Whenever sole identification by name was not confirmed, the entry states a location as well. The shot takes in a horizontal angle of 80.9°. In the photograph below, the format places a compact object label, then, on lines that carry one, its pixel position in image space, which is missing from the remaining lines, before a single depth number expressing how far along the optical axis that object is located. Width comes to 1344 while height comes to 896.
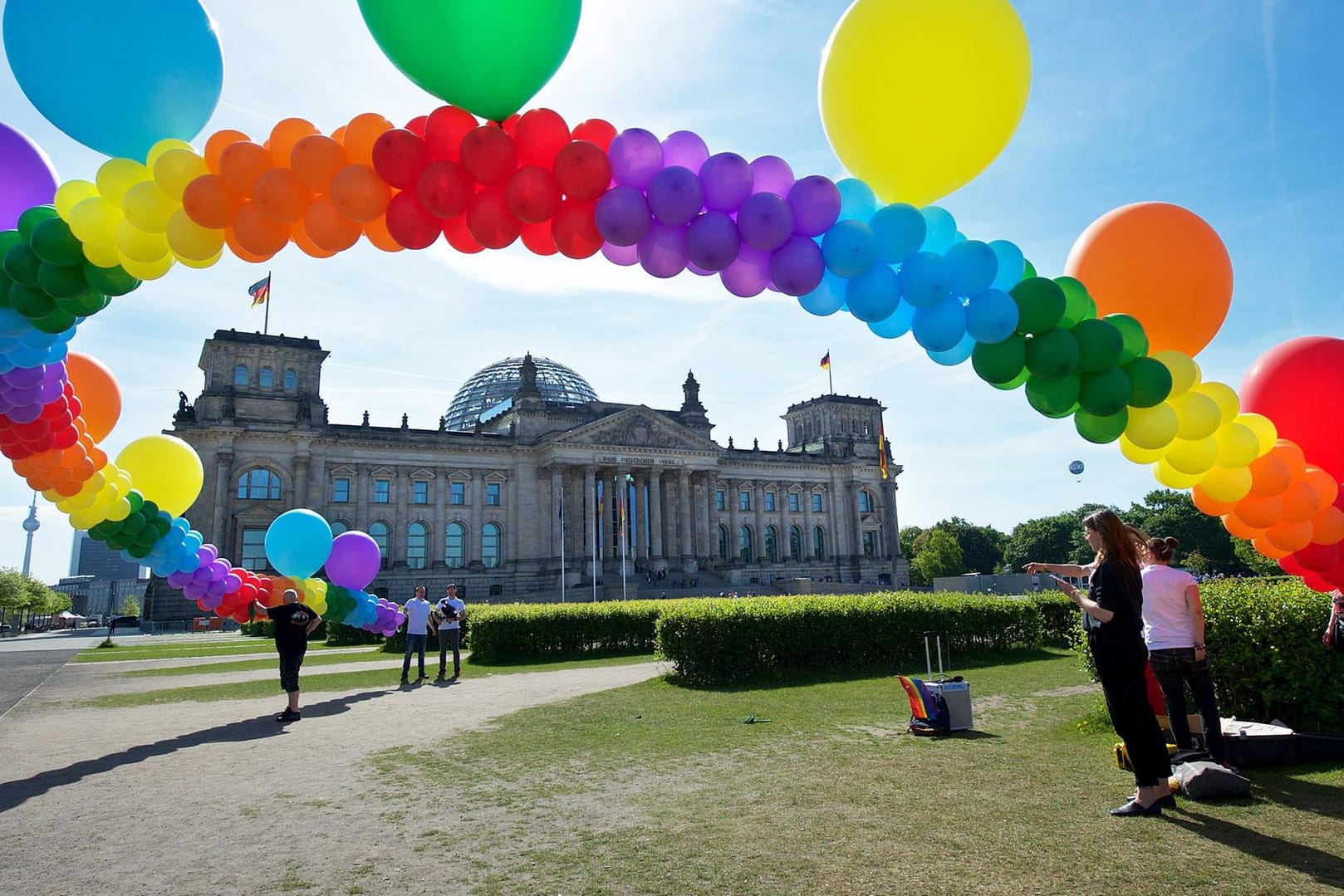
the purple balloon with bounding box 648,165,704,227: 6.39
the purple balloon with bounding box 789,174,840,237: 6.59
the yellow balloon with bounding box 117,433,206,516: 13.95
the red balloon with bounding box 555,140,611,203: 6.36
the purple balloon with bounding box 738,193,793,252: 6.46
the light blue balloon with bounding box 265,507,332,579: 16.78
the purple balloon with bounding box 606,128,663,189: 6.49
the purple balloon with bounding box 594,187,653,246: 6.39
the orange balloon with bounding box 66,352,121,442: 11.72
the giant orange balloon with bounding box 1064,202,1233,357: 7.48
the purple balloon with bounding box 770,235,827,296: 6.63
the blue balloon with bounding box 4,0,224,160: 6.58
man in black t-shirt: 13.09
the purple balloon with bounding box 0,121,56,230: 8.09
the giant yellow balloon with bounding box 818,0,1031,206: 6.22
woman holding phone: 6.25
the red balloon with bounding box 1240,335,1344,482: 7.57
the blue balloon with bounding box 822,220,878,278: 6.55
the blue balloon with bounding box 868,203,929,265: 6.66
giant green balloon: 5.86
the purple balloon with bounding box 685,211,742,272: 6.46
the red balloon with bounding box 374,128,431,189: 6.29
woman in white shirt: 6.98
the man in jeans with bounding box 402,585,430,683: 18.33
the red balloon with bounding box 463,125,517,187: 6.27
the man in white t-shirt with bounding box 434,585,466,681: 18.77
